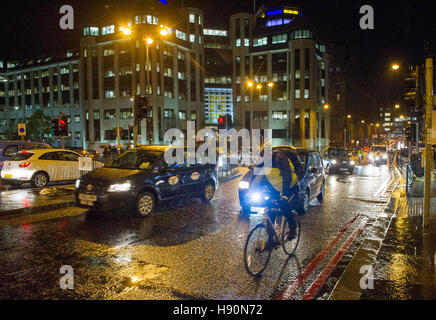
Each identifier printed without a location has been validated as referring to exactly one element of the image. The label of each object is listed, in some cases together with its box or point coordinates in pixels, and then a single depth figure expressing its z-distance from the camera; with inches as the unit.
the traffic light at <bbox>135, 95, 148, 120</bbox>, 611.2
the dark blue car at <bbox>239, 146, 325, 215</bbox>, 350.3
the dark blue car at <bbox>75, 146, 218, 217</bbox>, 321.1
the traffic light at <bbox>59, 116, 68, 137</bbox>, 655.8
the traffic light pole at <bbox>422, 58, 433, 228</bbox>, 283.5
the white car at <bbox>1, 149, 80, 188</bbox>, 507.5
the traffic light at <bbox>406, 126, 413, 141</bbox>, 721.5
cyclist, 214.7
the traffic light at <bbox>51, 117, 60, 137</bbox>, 648.4
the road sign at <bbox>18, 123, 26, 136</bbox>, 685.1
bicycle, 195.2
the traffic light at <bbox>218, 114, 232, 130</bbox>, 690.8
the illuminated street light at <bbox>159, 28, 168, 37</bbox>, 707.8
